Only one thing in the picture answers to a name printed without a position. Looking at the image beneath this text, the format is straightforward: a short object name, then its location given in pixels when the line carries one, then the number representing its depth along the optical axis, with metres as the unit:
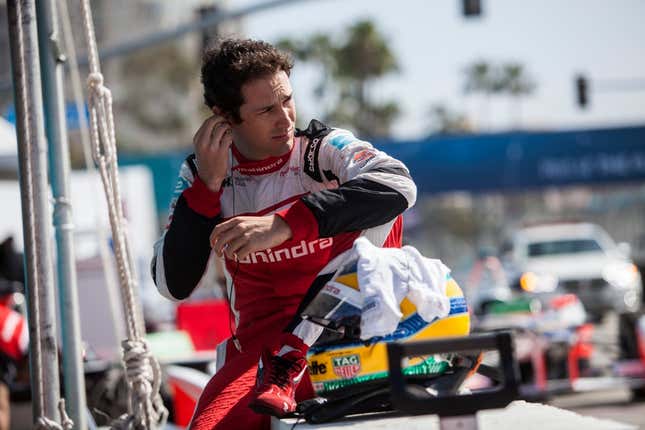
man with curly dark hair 6.30
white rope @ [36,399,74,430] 7.14
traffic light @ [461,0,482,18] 40.19
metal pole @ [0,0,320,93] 35.53
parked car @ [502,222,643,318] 48.25
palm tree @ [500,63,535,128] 179.62
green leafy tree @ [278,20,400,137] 129.12
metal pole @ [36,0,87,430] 7.61
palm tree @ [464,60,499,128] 178.12
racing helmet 5.96
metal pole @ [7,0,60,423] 7.25
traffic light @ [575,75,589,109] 73.81
